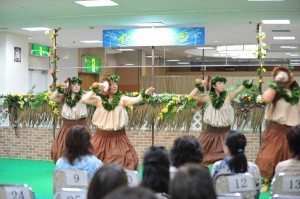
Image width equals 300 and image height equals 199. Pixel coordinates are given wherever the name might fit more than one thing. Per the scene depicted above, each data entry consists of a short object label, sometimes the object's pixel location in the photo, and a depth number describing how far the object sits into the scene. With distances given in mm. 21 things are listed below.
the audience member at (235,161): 3791
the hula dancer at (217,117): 6520
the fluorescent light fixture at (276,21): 10633
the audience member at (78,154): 4160
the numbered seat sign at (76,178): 3957
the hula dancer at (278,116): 5746
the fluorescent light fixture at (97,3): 8539
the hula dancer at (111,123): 6309
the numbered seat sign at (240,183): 3535
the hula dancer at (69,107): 7195
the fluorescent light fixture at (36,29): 12183
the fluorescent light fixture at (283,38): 13500
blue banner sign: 10562
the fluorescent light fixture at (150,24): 11363
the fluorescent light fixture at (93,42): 14872
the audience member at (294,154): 4125
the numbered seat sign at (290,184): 3740
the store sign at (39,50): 15097
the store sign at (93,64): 15782
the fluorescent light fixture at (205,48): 14367
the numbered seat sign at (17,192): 3690
